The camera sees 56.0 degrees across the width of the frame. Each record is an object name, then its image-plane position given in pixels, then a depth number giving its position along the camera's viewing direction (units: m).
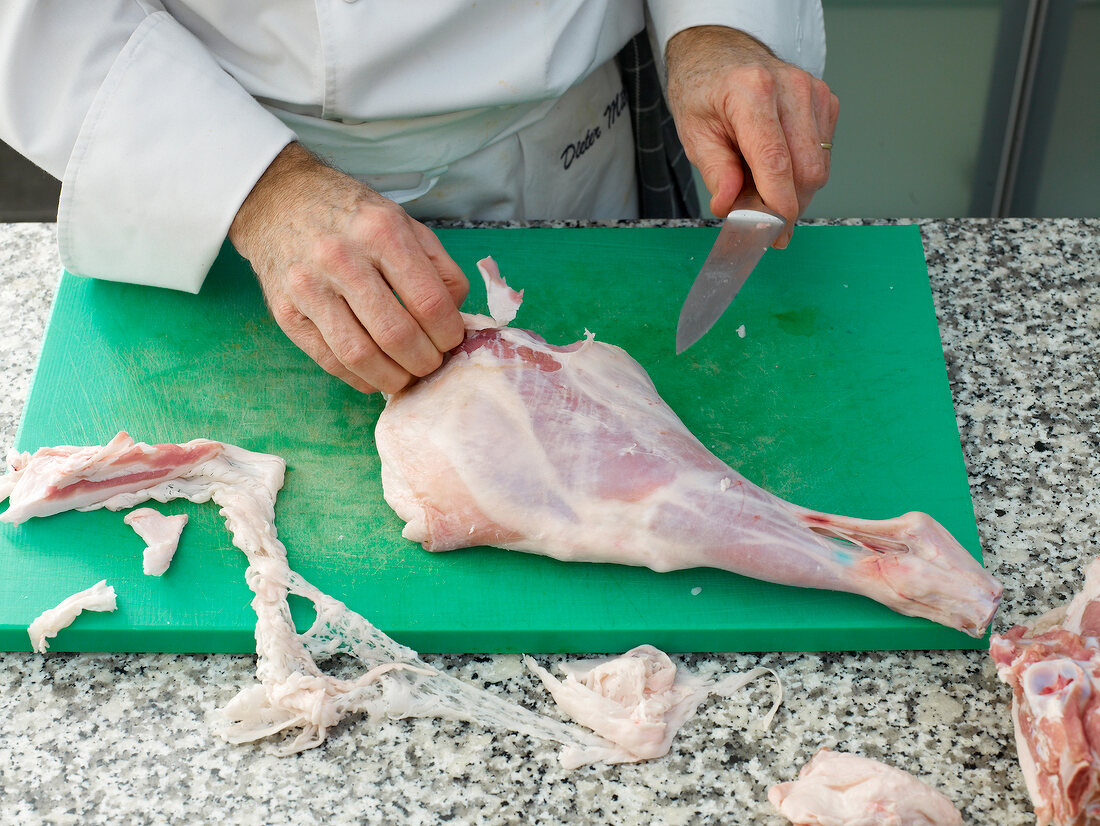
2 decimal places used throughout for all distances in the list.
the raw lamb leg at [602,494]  1.36
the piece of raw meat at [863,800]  1.16
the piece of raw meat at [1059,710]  1.12
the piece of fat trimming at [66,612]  1.35
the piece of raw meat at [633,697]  1.25
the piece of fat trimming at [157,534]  1.42
